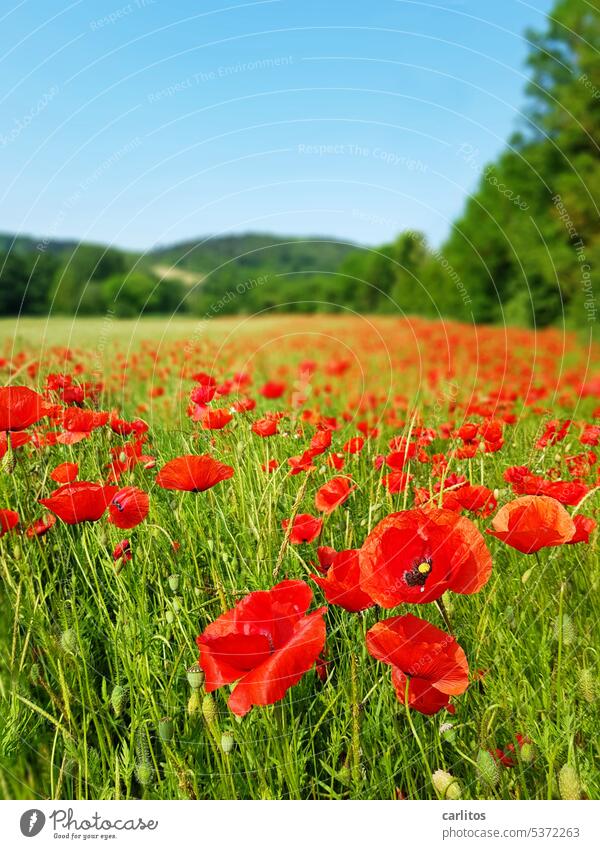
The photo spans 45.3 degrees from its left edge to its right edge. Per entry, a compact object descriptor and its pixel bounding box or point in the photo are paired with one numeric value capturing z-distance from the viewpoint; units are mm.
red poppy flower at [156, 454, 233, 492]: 574
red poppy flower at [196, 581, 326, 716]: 419
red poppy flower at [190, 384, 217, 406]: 789
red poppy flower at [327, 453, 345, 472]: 797
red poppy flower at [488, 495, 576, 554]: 518
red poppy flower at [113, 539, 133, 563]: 614
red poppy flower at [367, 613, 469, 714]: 442
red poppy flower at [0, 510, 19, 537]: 628
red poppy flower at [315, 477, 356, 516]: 645
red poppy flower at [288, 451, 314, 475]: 698
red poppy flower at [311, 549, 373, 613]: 462
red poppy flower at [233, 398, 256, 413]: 814
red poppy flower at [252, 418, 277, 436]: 722
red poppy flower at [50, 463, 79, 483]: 680
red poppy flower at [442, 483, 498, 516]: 617
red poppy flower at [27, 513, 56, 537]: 674
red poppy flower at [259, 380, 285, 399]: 959
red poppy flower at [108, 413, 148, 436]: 787
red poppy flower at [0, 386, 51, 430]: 632
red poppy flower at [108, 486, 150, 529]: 578
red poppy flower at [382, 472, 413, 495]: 724
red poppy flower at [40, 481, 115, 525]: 552
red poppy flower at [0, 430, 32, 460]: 703
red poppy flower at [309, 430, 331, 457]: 727
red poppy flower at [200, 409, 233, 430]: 753
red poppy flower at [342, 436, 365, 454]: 833
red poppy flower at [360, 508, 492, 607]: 456
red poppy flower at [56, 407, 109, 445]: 744
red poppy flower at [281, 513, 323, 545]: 605
